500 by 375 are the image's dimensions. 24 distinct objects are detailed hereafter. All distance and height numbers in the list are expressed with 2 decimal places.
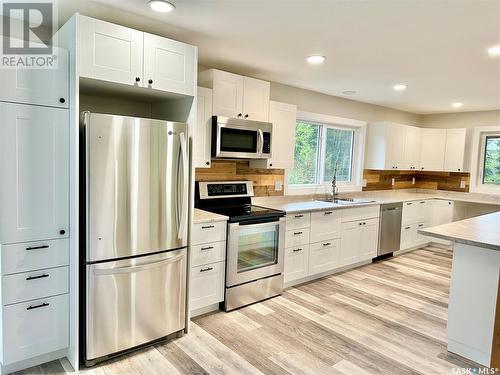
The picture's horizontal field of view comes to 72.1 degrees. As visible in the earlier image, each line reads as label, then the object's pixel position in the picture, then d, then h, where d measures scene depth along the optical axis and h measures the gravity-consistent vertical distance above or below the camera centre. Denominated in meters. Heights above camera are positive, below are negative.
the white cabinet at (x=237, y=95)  3.26 +0.67
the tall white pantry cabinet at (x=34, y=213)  2.12 -0.38
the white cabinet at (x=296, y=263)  3.71 -1.09
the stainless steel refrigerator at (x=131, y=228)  2.21 -0.48
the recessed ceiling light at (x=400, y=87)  4.12 +0.99
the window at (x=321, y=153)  4.69 +0.17
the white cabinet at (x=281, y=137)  3.82 +0.30
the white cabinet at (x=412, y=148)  5.73 +0.34
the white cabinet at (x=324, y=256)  3.96 -1.08
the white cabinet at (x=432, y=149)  5.93 +0.35
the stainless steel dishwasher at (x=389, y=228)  4.84 -0.87
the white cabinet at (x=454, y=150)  5.72 +0.34
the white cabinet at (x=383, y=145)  5.33 +0.34
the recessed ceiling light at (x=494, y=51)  2.72 +0.98
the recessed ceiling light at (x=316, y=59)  3.12 +0.97
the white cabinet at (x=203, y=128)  3.14 +0.30
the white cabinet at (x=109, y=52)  2.15 +0.68
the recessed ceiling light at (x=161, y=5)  2.10 +0.95
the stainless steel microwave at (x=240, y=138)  3.23 +0.23
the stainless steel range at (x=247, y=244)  3.13 -0.79
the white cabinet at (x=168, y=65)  2.42 +0.69
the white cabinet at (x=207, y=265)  2.91 -0.91
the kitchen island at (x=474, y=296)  2.37 -0.89
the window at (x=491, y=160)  5.64 +0.19
